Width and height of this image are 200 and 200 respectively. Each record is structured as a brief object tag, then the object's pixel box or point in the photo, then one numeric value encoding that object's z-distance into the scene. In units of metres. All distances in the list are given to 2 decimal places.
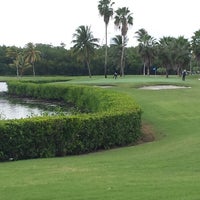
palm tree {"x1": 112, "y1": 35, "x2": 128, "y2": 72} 115.56
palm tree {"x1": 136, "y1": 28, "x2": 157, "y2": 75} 111.81
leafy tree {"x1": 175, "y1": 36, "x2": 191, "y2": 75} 97.62
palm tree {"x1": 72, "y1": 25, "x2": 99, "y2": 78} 105.81
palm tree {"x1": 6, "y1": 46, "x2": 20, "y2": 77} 126.35
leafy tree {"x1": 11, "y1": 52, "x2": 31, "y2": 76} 124.86
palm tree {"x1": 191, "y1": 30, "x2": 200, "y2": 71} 100.12
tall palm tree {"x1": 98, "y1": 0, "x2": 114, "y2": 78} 96.80
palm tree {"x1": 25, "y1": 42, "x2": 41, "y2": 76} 125.51
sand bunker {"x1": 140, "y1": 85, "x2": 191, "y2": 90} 47.03
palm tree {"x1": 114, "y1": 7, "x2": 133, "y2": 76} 99.38
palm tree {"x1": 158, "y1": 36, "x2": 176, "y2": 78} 97.76
